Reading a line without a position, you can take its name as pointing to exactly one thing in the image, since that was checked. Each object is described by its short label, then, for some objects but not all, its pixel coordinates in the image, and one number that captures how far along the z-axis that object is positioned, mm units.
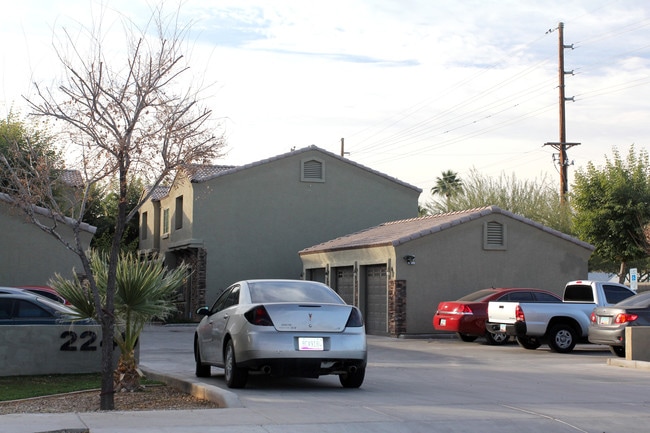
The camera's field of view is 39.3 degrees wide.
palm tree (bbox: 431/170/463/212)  72188
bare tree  11508
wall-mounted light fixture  28359
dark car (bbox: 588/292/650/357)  19688
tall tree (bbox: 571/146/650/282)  37000
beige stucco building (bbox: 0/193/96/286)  27922
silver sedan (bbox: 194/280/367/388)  12359
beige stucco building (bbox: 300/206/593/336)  28484
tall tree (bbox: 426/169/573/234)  48156
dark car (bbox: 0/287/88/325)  16562
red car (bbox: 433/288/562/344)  24594
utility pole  43500
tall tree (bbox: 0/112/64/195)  11625
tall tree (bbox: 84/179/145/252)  42281
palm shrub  12969
